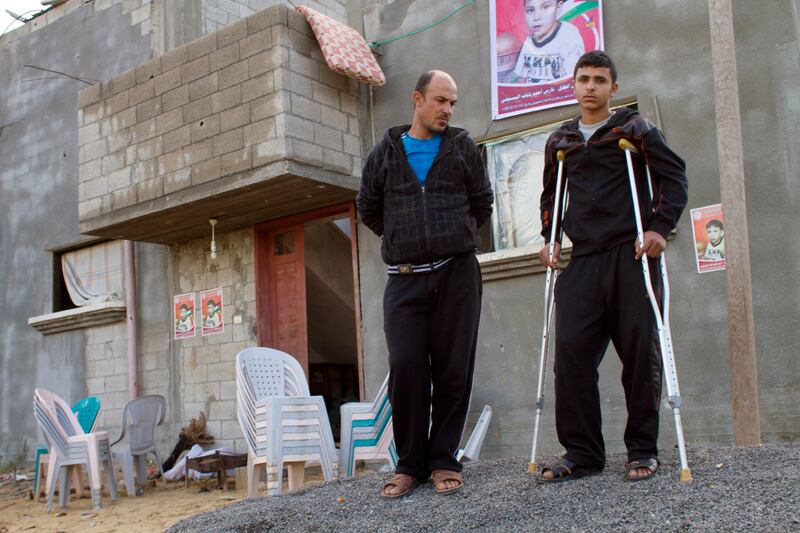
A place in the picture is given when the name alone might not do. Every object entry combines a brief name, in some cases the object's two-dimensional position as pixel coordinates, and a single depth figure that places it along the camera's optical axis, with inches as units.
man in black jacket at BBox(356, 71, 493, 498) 152.7
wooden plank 194.7
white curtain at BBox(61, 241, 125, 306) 455.5
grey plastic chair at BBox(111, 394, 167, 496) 338.3
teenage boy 141.4
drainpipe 431.2
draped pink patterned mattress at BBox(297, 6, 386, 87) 331.6
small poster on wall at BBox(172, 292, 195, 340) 420.8
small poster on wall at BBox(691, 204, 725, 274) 274.4
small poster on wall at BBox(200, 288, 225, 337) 410.3
